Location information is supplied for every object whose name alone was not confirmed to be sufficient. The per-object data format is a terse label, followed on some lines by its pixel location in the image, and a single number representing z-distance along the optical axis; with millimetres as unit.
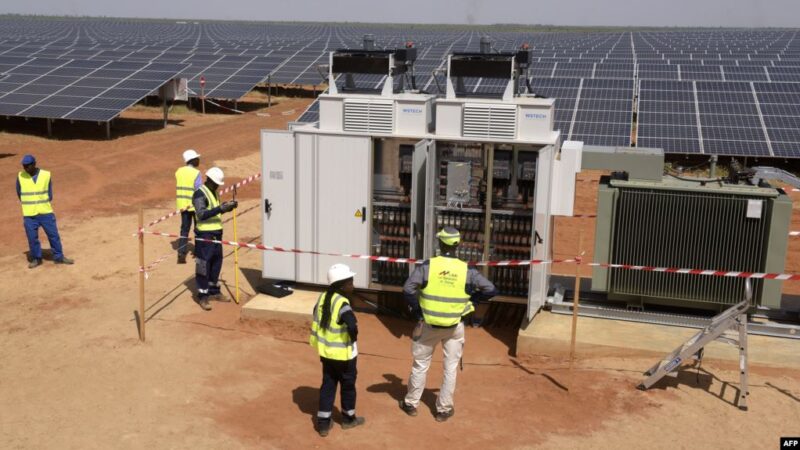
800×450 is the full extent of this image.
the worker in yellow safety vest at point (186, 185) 11492
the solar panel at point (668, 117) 18578
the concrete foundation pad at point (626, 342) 7980
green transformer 8383
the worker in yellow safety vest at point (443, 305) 6586
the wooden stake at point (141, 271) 8422
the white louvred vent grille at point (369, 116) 9023
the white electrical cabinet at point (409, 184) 8742
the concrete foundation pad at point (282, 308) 9055
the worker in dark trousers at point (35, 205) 11031
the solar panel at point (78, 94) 22750
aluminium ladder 7027
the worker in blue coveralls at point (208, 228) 9398
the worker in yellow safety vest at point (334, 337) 6113
